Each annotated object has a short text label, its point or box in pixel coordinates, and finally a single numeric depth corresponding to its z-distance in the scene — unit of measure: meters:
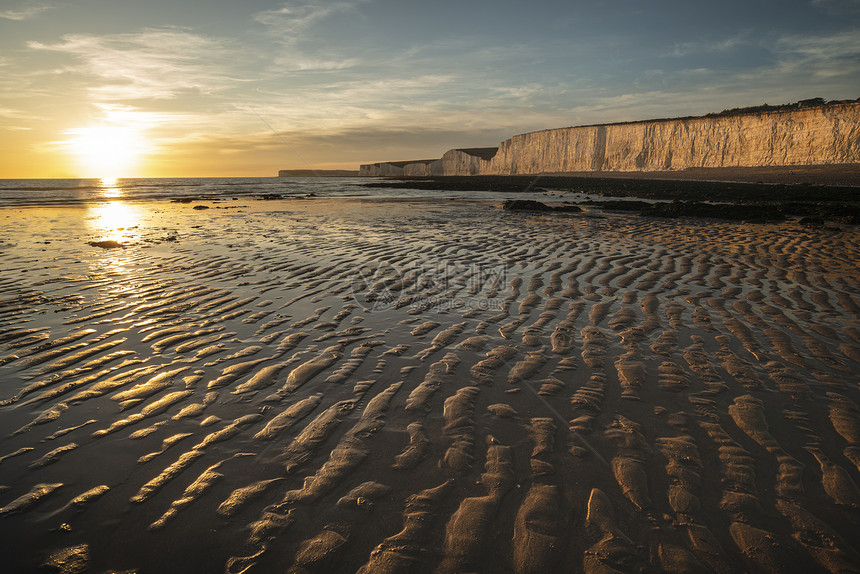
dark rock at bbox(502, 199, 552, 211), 23.41
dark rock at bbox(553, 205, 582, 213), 23.24
